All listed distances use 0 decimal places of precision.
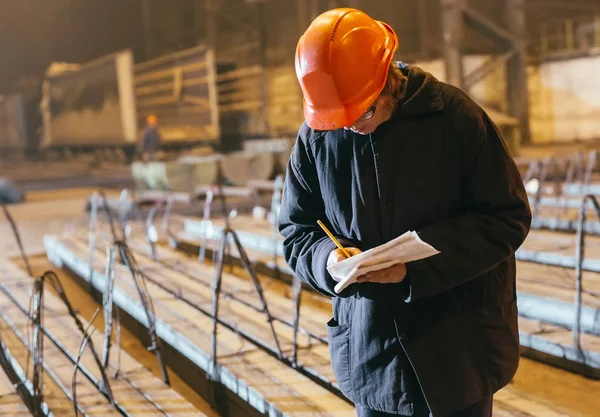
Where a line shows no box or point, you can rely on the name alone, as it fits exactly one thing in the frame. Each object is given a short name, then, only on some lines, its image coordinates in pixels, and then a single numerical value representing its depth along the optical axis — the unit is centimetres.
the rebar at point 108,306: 326
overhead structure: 1149
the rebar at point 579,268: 313
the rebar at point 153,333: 338
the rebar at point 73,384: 279
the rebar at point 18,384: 320
